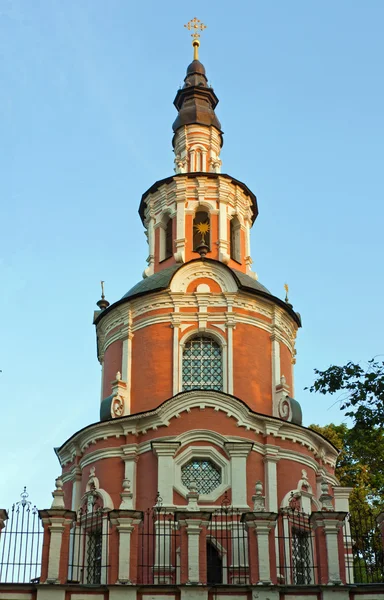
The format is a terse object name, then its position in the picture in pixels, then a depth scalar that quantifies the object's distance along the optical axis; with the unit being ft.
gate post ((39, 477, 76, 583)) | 60.75
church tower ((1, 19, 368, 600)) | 68.37
